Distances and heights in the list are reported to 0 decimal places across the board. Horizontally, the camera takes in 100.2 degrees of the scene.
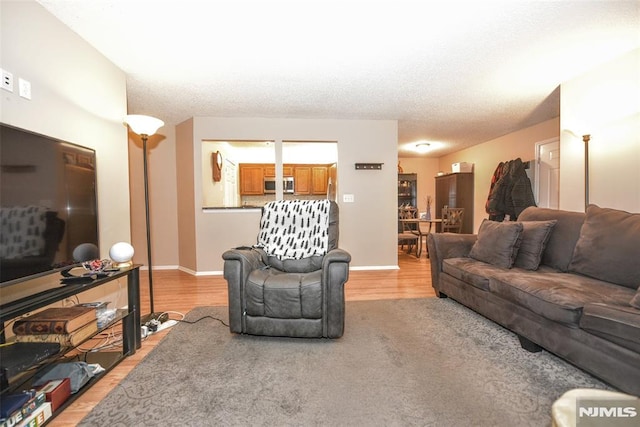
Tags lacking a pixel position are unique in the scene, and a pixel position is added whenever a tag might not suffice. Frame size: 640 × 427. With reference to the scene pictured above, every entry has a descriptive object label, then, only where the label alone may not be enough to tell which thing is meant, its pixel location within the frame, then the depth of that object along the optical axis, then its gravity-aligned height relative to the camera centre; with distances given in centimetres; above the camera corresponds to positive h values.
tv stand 108 -65
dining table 509 -52
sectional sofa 134 -54
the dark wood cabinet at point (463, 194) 600 +25
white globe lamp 180 -31
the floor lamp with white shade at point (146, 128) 221 +69
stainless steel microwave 643 +56
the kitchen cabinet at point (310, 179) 656 +69
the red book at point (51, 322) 136 -58
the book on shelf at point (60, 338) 135 -65
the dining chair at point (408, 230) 497 -52
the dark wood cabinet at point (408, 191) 677 +37
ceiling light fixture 569 +130
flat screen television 127 +3
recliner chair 192 -66
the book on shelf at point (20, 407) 108 -84
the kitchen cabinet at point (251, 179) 652 +70
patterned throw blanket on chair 243 -20
